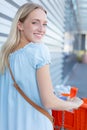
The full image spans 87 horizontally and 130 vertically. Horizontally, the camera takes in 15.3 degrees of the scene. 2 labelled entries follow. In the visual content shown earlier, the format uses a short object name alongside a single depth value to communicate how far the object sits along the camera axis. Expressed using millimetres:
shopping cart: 2432
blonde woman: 1782
